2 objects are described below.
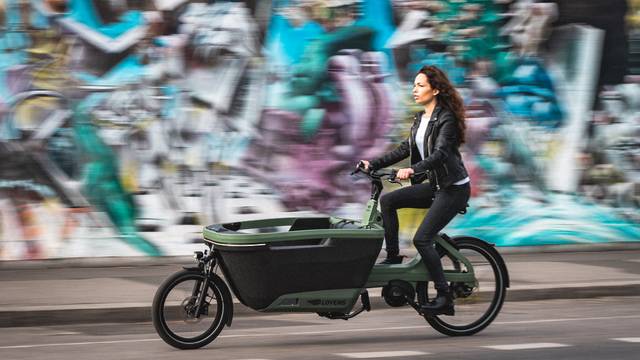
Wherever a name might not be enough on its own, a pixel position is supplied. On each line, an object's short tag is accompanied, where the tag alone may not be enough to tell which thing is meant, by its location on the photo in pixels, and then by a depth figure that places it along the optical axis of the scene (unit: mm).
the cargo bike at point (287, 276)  13973
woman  14777
